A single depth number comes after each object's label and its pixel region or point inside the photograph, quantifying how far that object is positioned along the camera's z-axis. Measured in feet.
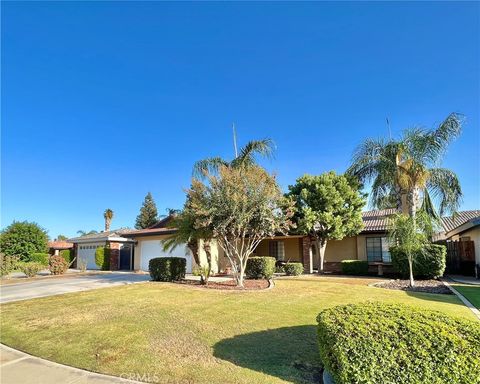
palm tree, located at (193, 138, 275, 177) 58.03
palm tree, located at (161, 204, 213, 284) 47.24
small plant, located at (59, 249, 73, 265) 107.65
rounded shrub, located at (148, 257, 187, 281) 51.13
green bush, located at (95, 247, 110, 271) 91.04
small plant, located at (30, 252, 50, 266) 97.02
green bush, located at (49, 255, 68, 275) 73.26
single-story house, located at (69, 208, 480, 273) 69.41
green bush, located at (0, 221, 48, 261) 92.73
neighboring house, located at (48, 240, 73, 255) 133.54
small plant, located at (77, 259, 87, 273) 83.89
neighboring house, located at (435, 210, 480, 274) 57.62
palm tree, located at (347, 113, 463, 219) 55.57
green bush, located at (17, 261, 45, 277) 71.46
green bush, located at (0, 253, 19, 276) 71.82
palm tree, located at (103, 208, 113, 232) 149.73
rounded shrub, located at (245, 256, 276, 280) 53.01
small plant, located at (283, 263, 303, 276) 60.95
